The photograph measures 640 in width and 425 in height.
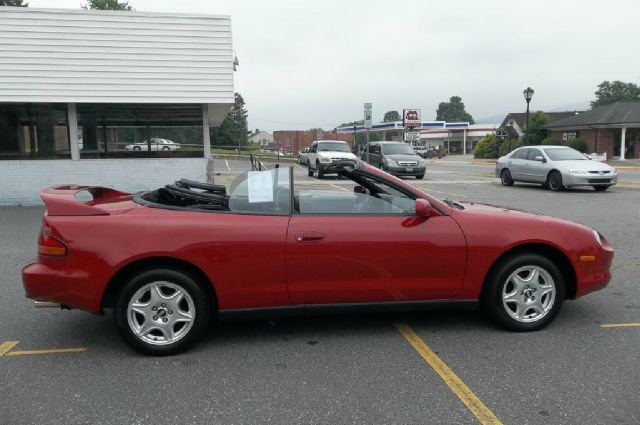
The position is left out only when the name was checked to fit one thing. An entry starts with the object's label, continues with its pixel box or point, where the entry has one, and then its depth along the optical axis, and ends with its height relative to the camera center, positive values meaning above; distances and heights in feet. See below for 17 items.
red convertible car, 12.32 -2.53
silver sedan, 51.78 -1.89
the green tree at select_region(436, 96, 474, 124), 585.06 +45.96
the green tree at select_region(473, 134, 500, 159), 164.96 +1.42
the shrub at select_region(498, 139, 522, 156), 151.84 +1.62
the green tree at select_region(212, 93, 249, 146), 219.61 +10.56
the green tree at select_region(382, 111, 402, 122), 590.14 +41.52
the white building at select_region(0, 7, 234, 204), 40.11 +5.34
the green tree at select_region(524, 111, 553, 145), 152.66 +7.04
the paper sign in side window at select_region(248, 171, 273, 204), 13.53 -0.88
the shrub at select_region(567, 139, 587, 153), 136.36 +1.79
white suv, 73.95 +0.14
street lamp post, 97.09 +10.75
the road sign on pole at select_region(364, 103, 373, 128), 64.85 +4.72
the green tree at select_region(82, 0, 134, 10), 181.57 +52.62
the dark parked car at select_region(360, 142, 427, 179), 73.00 -1.01
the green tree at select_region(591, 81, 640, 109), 299.36 +34.16
